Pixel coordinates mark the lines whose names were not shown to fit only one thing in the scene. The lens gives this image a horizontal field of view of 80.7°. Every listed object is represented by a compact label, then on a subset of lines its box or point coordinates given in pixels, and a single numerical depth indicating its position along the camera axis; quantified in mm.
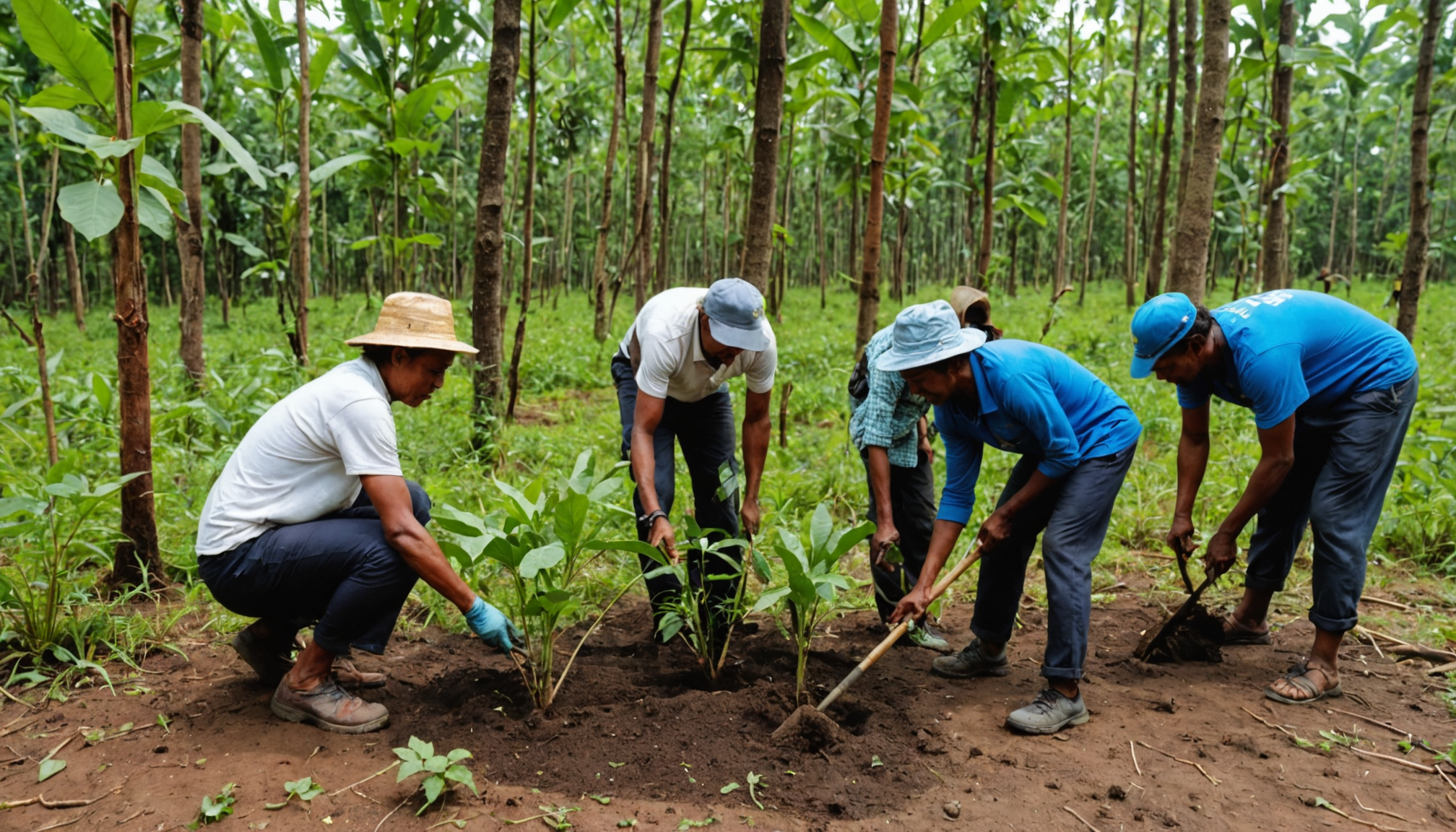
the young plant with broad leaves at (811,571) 2734
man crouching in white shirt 2553
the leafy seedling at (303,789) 2277
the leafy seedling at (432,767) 2197
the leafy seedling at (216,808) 2174
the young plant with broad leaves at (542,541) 2479
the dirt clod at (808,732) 2707
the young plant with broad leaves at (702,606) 2832
